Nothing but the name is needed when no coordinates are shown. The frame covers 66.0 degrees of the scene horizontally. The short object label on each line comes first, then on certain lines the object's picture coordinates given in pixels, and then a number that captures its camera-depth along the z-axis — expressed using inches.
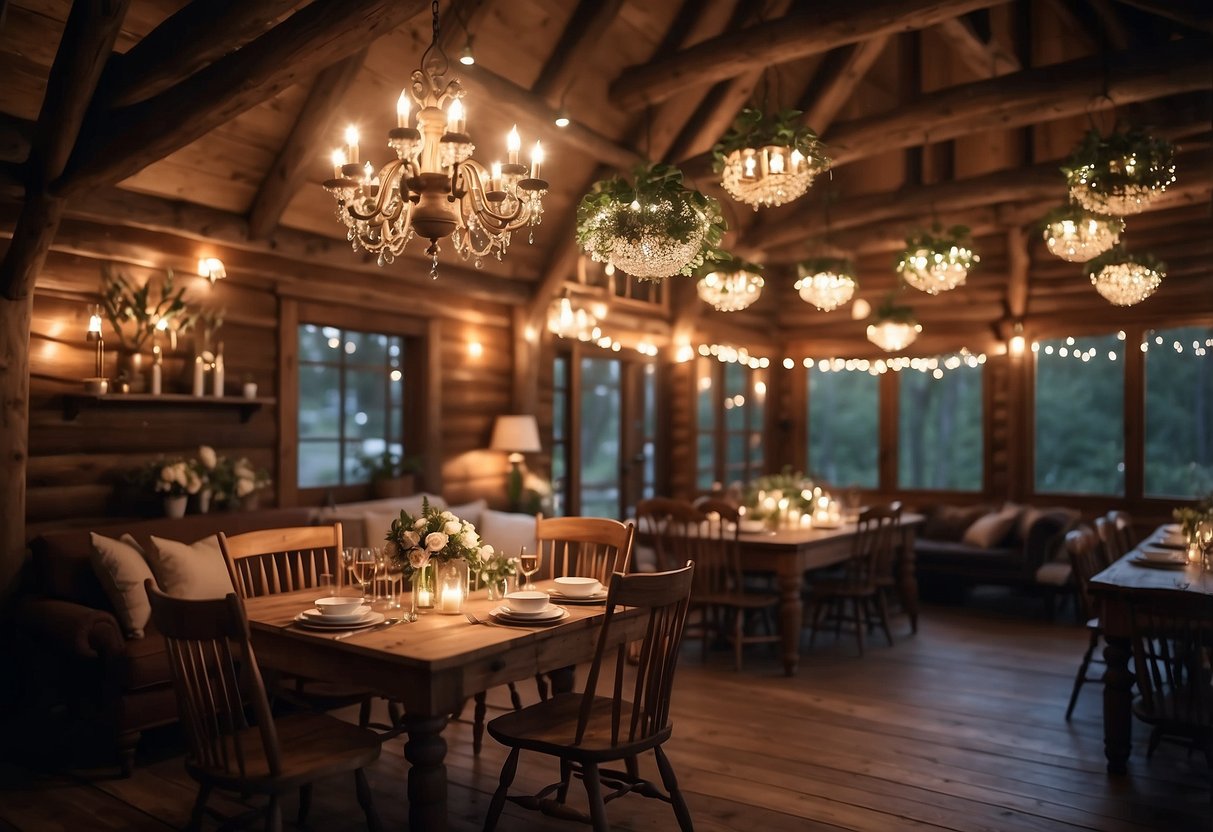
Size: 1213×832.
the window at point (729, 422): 401.7
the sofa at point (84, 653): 159.2
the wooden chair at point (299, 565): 139.9
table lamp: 297.4
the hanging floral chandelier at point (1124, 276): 233.8
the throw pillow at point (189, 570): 171.0
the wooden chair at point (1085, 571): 184.9
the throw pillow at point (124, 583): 168.2
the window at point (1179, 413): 348.8
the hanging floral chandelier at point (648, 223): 146.4
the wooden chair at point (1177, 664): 140.9
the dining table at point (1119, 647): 160.2
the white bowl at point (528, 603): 125.8
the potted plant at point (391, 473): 266.2
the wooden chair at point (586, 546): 154.9
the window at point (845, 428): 425.4
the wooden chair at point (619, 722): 114.6
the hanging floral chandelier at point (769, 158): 186.7
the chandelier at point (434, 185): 128.9
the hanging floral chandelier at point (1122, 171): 183.8
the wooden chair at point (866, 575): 247.3
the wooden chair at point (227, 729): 102.0
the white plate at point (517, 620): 123.6
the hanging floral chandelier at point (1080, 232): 215.9
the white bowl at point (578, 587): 137.8
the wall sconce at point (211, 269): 218.2
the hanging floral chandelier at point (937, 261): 254.1
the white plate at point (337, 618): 121.6
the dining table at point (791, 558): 227.8
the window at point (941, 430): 401.1
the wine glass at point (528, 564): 138.0
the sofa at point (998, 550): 310.3
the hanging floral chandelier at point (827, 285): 264.5
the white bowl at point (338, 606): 122.5
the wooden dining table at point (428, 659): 108.4
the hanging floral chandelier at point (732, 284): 234.4
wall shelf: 195.3
